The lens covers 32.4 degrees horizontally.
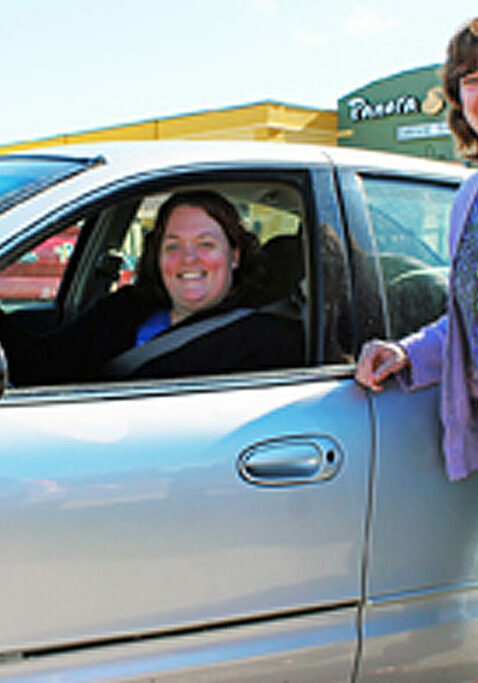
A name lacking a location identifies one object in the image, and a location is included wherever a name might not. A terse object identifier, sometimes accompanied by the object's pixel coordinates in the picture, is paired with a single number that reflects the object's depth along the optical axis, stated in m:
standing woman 1.98
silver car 1.73
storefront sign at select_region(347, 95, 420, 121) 18.14
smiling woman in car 2.14
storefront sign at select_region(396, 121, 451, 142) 17.36
